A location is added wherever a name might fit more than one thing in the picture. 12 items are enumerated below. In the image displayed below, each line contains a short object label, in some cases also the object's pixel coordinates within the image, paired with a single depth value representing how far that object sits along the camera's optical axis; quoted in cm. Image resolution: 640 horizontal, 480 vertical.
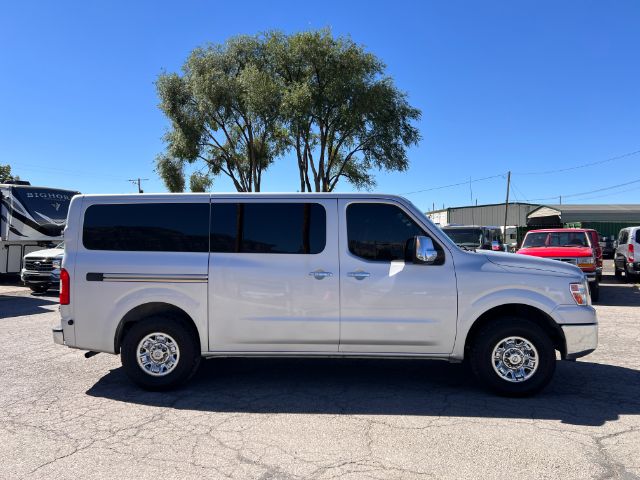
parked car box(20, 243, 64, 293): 1416
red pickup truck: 1245
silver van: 495
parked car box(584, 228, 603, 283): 1290
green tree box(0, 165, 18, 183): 5456
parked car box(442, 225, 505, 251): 1481
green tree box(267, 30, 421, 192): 2308
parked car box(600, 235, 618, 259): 3082
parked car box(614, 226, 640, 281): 1612
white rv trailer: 1590
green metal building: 4219
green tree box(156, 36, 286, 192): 2416
